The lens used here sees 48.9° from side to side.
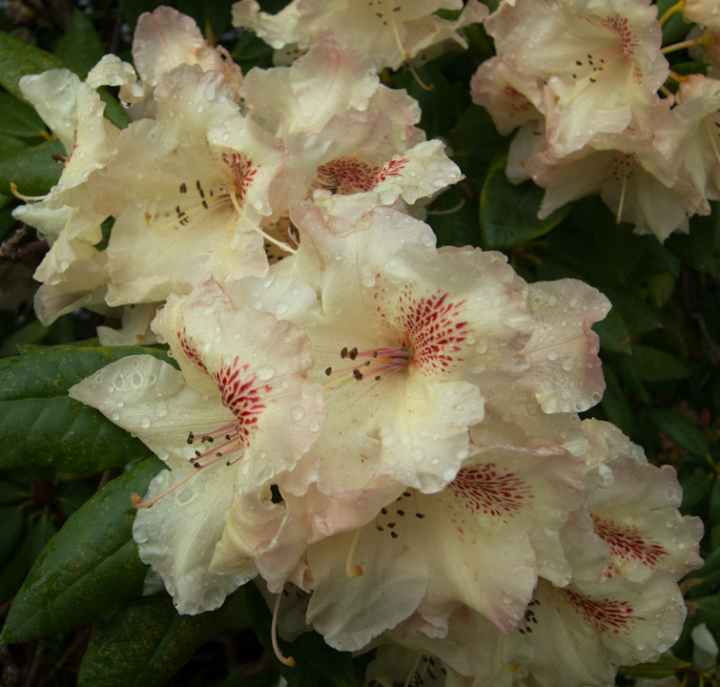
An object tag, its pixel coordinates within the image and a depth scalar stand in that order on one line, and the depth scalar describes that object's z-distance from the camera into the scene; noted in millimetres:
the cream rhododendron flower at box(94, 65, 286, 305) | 263
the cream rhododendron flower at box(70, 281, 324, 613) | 205
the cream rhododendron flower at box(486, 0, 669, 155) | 296
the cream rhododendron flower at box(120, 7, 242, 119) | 310
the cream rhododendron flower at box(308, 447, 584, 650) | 216
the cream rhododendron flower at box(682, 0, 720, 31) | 307
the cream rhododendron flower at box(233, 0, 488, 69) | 341
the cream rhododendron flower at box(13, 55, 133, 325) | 266
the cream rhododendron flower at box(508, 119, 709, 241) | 313
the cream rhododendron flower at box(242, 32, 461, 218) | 283
